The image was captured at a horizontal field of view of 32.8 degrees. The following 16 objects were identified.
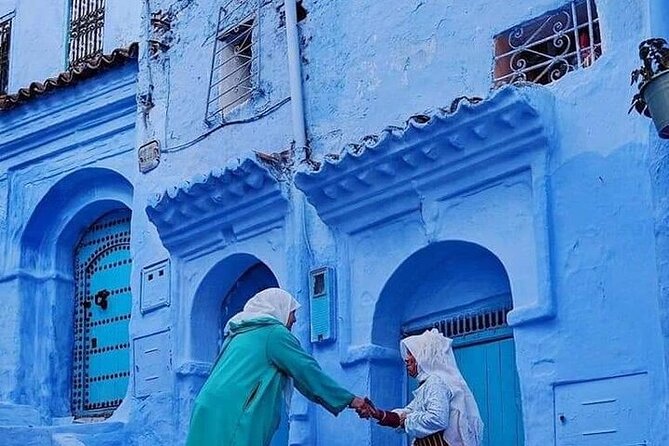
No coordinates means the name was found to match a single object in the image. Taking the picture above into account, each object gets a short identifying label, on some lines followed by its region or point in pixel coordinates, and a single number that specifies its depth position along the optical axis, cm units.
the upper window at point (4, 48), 1186
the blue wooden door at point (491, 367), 675
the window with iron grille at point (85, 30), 1095
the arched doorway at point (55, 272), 1066
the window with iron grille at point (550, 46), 653
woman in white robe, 545
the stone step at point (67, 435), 881
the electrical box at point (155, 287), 917
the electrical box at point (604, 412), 570
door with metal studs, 1031
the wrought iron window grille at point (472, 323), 698
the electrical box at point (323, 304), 761
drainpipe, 767
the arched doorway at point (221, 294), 878
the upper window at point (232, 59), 904
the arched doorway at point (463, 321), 684
